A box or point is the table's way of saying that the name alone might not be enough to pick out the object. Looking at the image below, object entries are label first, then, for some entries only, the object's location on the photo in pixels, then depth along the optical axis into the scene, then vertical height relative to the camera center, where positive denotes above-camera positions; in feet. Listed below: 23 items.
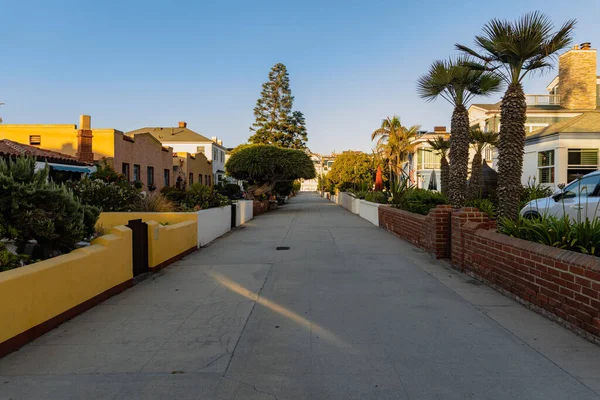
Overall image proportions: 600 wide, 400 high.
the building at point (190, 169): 109.29 +6.00
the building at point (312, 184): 408.46 +5.42
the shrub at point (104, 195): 39.70 -0.81
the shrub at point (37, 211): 16.29 -1.11
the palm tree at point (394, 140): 100.37 +12.99
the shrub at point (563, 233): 16.48 -1.92
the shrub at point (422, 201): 41.30 -1.17
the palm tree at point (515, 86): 26.76 +7.65
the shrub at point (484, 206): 33.17 -1.37
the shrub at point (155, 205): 40.55 -1.84
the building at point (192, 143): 164.86 +19.28
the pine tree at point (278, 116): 168.96 +31.50
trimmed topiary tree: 89.97 +5.38
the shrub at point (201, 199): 46.03 -1.36
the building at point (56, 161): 51.93 +3.75
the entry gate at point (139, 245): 23.73 -3.63
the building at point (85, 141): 69.82 +8.51
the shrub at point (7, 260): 14.42 -2.80
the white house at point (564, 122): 61.31 +15.72
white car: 29.96 -0.64
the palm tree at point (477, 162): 53.72 +4.21
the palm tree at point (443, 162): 59.75 +4.60
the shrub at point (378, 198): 67.92 -1.44
